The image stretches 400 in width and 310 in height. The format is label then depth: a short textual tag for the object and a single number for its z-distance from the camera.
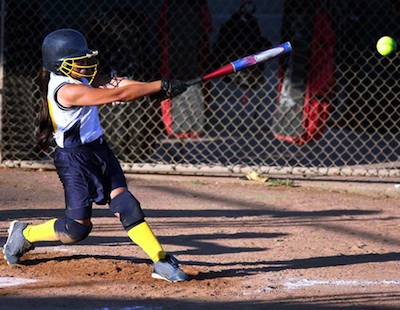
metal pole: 16.62
